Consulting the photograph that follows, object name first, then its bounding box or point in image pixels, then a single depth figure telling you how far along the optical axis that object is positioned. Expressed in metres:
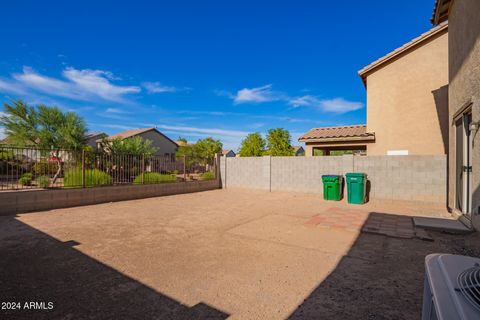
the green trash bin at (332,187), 10.84
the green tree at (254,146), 33.47
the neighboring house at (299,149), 66.68
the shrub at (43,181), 9.84
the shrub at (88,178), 9.50
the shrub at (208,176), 15.38
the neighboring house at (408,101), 11.77
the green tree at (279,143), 29.15
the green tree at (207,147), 42.19
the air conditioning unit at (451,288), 1.15
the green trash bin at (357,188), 10.00
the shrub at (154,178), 11.65
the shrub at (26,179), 8.72
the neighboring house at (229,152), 65.00
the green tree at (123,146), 18.47
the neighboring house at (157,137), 34.99
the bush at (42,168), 9.17
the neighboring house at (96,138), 33.96
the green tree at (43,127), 17.84
